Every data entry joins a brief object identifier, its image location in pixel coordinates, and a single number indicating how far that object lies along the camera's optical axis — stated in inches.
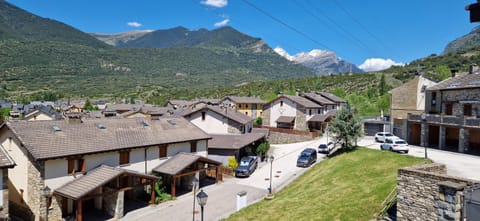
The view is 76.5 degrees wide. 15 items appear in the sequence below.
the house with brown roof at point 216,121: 1721.2
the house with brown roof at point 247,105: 2960.1
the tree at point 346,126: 1289.4
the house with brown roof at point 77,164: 831.1
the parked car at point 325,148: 1594.2
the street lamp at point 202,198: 605.6
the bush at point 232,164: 1422.0
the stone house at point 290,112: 2276.1
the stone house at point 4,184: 734.0
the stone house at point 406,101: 1589.1
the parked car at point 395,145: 1178.6
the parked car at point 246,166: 1342.3
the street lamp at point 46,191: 731.2
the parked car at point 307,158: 1378.0
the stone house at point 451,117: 1172.5
